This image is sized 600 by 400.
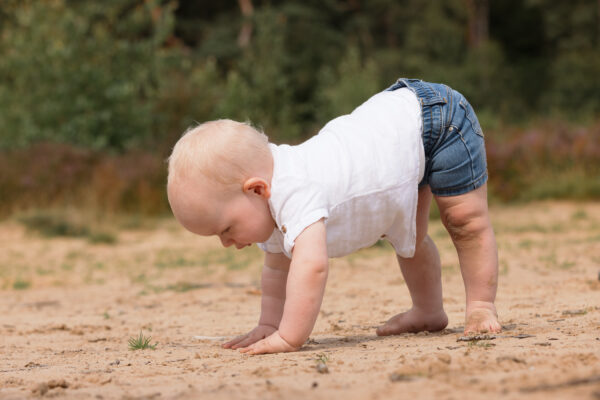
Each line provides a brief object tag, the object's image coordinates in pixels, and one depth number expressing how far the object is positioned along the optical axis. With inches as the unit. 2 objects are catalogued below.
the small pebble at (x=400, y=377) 151.9
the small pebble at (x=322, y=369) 167.3
